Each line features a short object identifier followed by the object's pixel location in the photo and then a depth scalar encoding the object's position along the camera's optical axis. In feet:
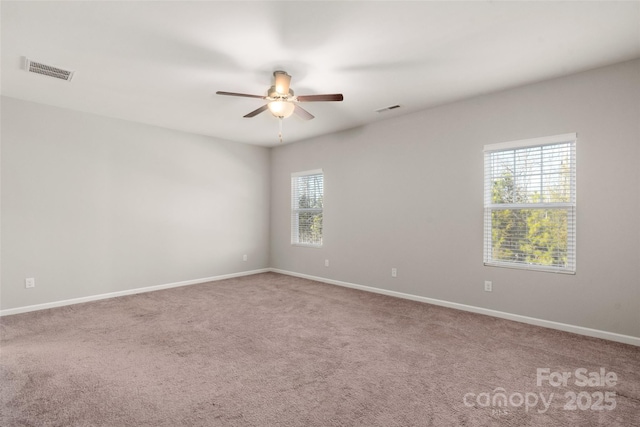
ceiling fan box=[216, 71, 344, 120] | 9.76
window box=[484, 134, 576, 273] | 10.55
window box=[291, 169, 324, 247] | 19.01
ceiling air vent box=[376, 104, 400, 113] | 13.55
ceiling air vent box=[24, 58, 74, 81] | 9.65
